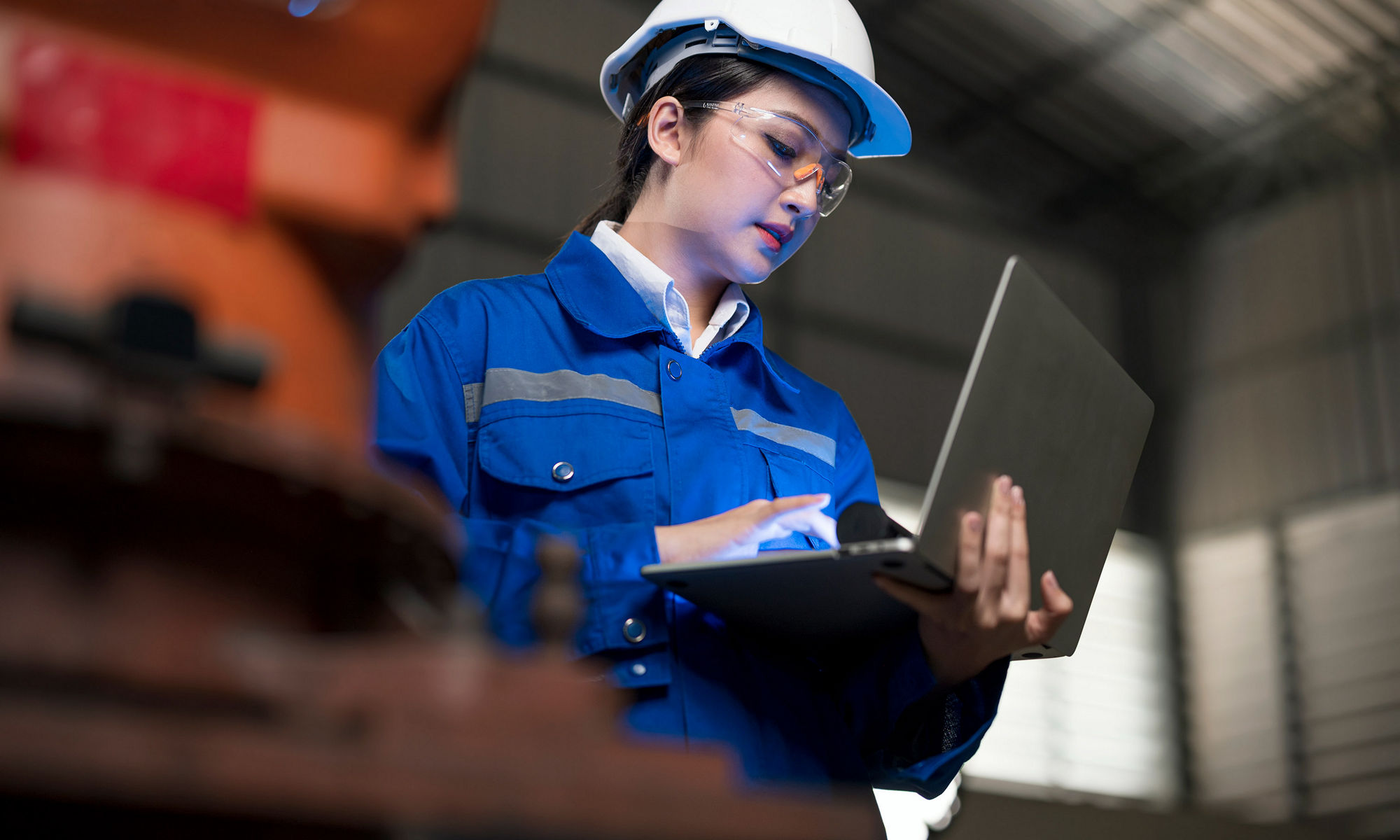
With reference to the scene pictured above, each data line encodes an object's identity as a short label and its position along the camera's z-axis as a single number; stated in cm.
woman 139
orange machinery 70
